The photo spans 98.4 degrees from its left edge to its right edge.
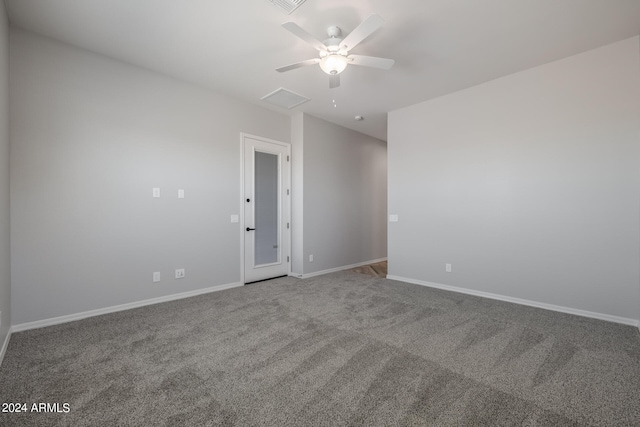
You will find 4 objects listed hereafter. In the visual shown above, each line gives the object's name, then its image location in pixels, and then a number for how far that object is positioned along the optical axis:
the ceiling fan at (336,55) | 2.34
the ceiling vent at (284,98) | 3.95
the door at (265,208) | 4.40
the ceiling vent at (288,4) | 2.17
